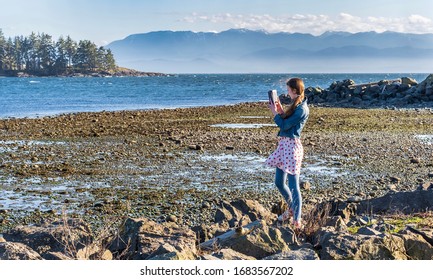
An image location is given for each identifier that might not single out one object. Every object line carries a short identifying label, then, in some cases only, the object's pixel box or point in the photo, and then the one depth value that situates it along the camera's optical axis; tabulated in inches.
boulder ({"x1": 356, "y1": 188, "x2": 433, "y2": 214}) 423.8
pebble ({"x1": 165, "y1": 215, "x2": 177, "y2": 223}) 439.2
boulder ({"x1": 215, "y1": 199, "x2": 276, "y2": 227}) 399.2
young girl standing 338.0
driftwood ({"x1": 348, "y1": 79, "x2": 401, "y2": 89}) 2192.4
